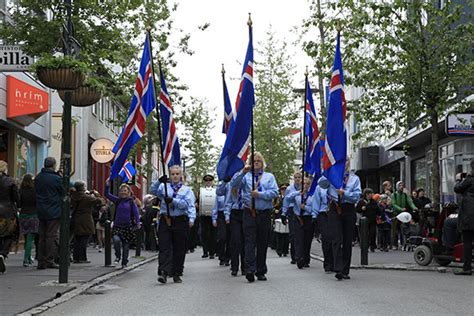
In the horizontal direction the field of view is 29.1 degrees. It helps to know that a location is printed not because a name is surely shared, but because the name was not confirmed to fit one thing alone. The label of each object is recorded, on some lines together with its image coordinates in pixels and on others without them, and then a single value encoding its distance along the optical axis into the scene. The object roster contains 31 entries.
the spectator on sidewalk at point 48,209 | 15.93
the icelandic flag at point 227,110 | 16.77
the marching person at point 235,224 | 14.44
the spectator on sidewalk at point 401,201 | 25.62
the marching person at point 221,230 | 18.81
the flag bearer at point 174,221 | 13.74
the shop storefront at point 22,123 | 23.91
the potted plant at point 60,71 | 13.45
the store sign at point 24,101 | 23.92
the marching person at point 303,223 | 17.77
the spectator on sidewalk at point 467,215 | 14.79
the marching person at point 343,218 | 13.98
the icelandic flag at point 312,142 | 17.62
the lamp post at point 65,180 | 13.05
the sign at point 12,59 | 12.24
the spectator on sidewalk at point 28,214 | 17.20
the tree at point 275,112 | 53.50
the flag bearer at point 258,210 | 13.62
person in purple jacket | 17.38
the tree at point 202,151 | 63.81
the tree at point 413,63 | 18.75
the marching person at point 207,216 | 21.69
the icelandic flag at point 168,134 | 14.84
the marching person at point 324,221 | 15.57
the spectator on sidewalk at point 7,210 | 15.42
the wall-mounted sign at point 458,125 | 20.03
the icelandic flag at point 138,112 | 14.40
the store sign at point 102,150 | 26.75
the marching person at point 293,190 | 18.65
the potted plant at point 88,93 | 15.02
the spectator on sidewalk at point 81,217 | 18.27
